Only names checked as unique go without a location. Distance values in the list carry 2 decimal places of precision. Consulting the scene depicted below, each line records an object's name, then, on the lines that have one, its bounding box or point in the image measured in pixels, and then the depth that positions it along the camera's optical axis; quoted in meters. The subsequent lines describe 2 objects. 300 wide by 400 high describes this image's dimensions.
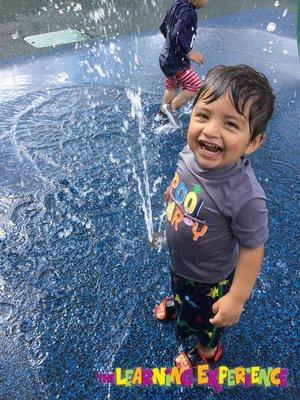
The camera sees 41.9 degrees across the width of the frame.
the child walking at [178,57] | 3.48
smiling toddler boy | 1.35
